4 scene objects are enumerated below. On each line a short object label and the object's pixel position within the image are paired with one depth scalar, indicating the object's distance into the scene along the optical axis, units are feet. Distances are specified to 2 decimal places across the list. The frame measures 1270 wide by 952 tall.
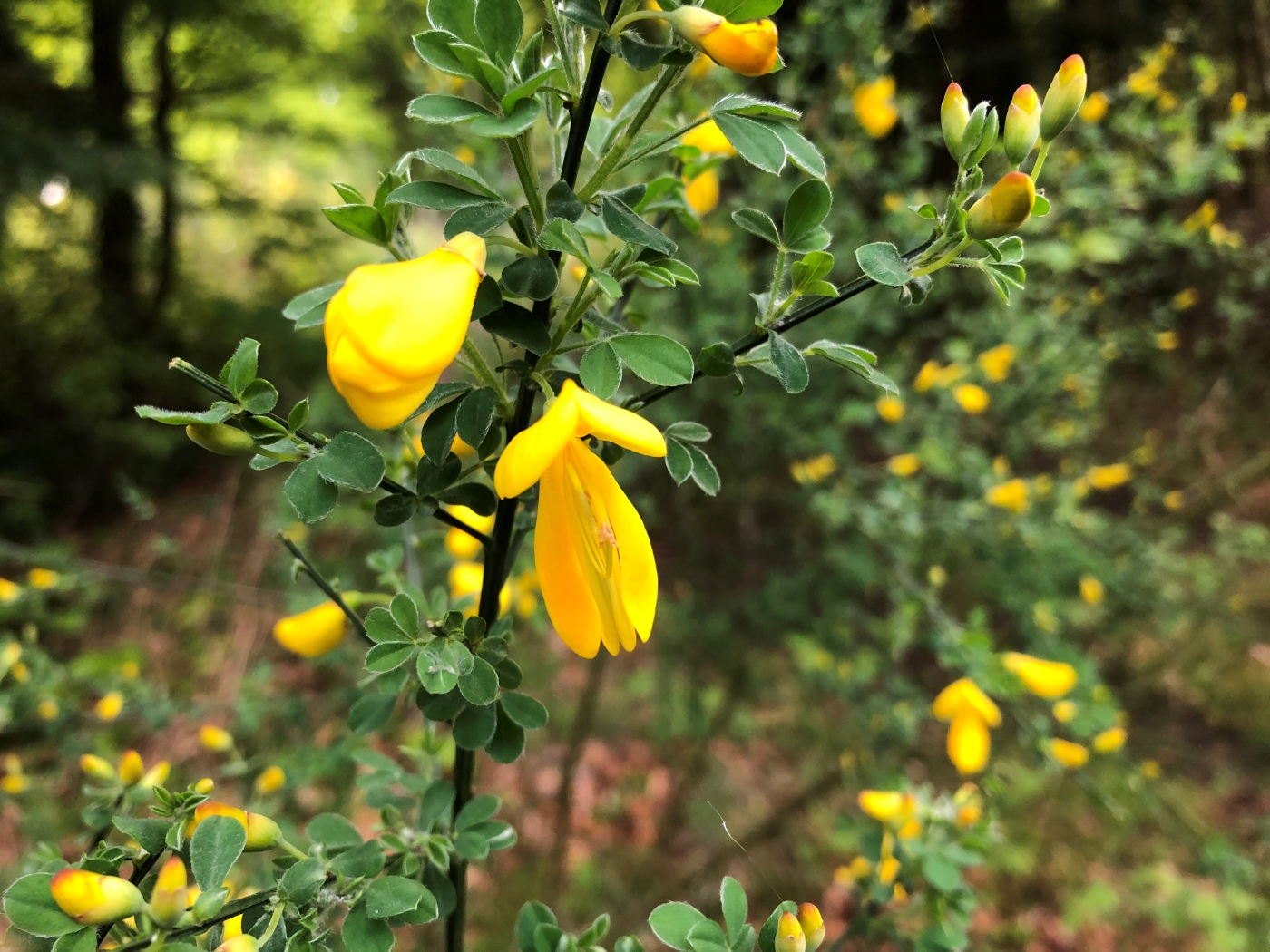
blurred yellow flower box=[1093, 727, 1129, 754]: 0.78
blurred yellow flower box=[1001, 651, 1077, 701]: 0.69
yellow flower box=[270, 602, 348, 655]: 0.43
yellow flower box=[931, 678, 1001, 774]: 0.71
